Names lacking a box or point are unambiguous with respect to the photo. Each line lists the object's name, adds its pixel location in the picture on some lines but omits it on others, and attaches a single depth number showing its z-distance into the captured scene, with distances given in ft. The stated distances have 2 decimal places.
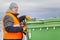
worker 10.05
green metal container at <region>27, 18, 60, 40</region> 9.88
